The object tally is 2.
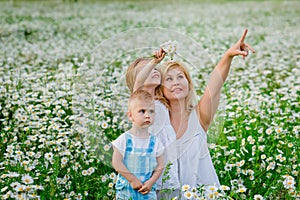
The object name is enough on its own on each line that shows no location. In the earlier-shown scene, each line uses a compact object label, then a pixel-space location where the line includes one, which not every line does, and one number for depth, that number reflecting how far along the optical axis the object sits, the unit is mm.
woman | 3537
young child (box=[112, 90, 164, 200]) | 3303
